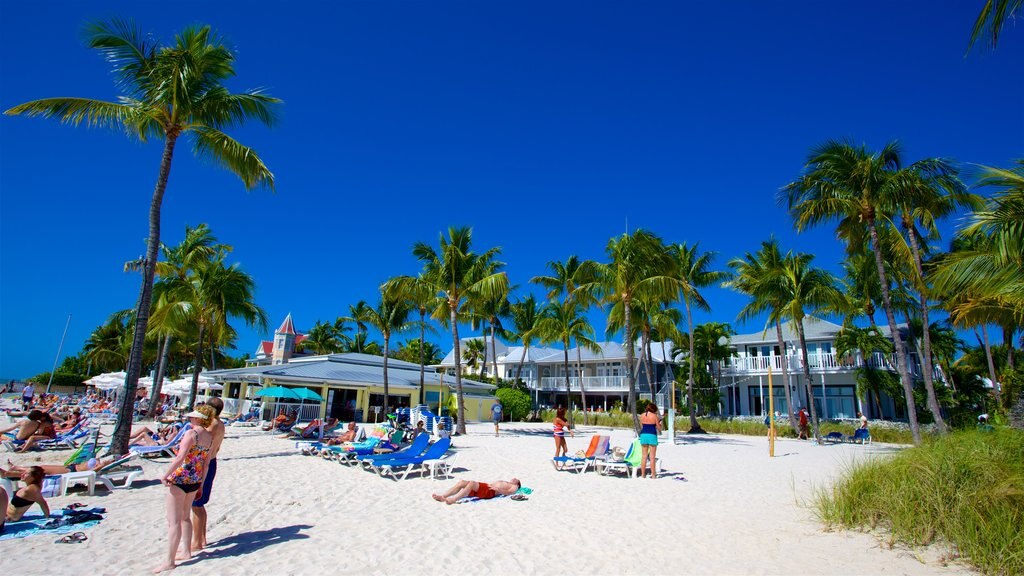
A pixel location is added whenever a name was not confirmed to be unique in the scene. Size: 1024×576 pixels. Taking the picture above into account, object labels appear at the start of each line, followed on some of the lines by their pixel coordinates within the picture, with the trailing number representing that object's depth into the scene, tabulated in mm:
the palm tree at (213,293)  21312
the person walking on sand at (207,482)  4949
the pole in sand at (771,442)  15688
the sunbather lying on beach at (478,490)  7812
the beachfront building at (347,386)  23359
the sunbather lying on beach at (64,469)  7969
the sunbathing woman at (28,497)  5988
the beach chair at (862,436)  20422
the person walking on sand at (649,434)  10539
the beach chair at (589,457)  11227
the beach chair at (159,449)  10828
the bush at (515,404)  31734
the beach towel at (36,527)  5539
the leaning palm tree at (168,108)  10547
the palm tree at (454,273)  21234
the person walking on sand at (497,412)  22573
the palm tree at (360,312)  30073
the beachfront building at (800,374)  28750
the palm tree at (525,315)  38219
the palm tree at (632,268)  20016
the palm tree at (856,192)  15320
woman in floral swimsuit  4590
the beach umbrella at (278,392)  18391
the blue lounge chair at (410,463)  9906
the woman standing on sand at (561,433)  12008
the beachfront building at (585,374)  38312
